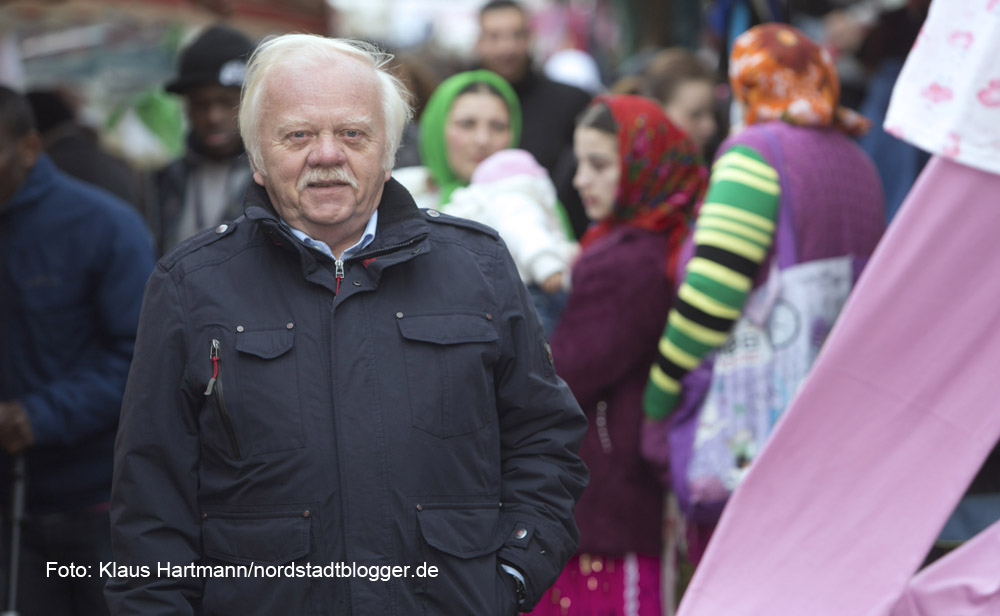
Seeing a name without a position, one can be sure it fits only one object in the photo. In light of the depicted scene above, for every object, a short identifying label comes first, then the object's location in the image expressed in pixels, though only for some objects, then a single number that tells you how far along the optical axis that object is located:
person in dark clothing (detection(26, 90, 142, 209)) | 10.84
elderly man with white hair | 4.63
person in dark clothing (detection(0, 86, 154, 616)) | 7.82
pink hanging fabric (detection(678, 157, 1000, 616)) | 5.86
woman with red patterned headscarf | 7.83
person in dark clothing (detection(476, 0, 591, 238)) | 11.87
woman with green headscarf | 8.88
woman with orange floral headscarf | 7.37
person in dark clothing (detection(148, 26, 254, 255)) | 9.51
